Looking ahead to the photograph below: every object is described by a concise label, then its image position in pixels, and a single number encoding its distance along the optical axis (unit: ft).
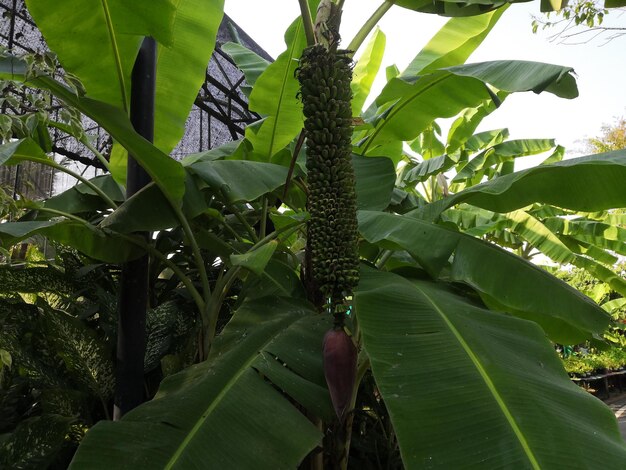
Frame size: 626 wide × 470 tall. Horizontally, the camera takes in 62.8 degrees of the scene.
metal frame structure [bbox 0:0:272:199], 12.87
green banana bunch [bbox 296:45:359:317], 4.37
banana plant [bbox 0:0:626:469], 3.58
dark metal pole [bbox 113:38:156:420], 5.97
